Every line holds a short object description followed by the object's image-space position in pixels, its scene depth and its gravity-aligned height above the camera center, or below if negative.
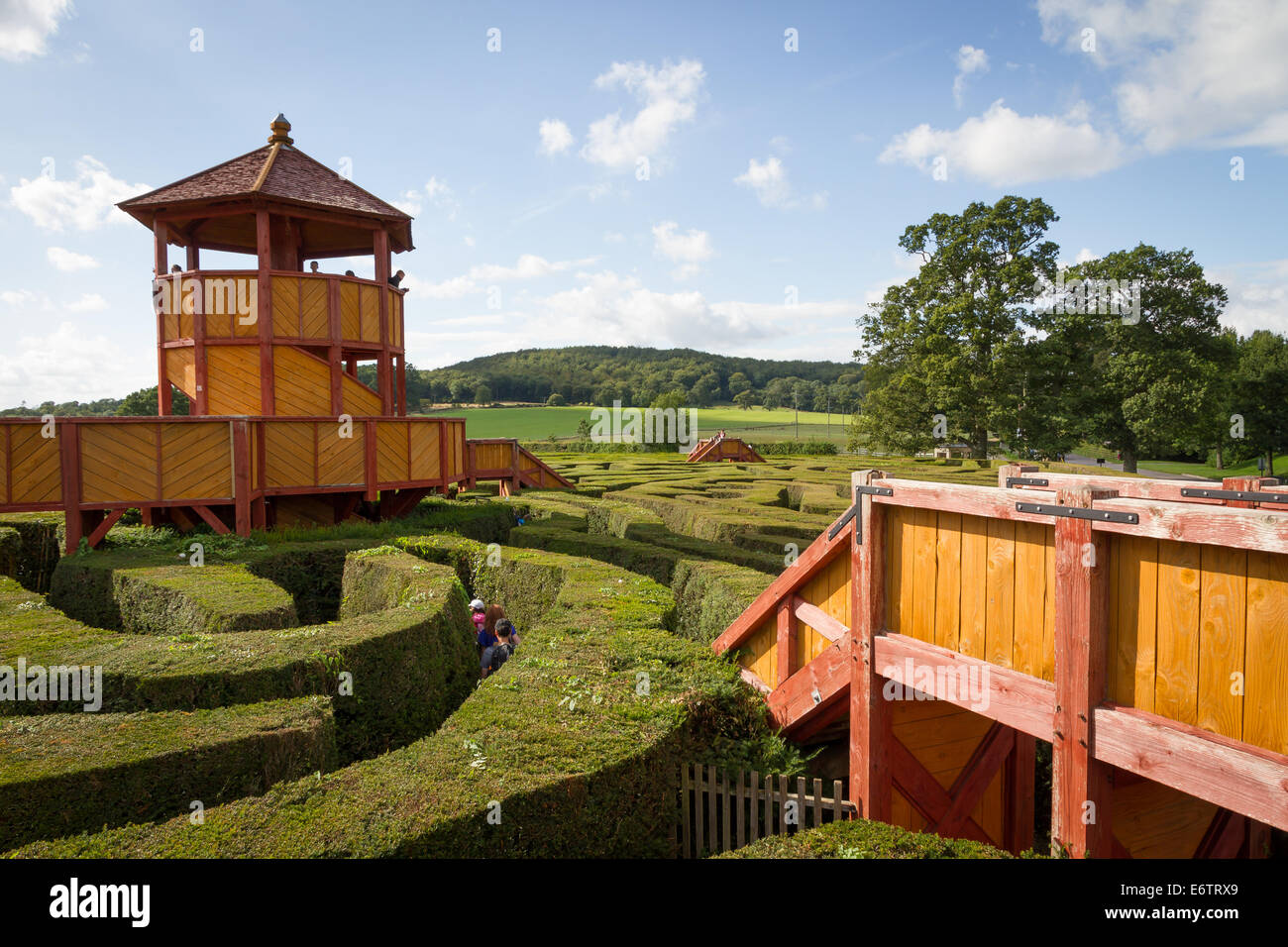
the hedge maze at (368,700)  4.51 -2.25
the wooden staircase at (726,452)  51.70 -0.95
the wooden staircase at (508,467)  20.95 -0.84
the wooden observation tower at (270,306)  15.55 +3.03
